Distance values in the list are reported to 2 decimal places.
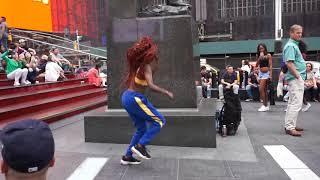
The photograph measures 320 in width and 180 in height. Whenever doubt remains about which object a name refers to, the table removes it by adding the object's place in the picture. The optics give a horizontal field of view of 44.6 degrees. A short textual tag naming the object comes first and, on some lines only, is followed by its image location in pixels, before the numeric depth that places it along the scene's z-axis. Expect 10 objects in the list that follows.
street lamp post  18.22
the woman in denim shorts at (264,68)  10.52
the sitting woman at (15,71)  11.37
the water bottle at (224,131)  7.07
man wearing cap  2.40
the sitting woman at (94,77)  16.16
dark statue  6.78
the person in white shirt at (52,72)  13.30
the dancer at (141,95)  5.07
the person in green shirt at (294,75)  6.93
